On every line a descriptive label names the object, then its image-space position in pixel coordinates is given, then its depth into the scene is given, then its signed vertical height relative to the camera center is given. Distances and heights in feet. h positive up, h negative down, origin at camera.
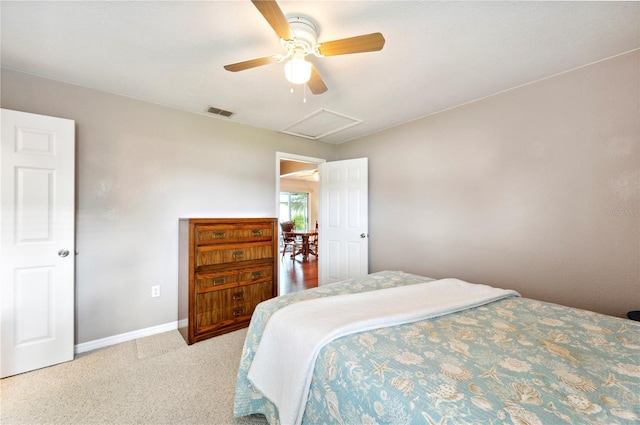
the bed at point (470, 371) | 2.25 -1.72
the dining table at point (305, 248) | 22.17 -2.91
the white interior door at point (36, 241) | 6.16 -0.63
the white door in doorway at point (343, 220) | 11.69 -0.28
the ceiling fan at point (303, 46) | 4.34 +3.06
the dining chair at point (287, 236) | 23.54 -1.97
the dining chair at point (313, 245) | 24.14 -2.93
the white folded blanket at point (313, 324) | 3.37 -1.64
